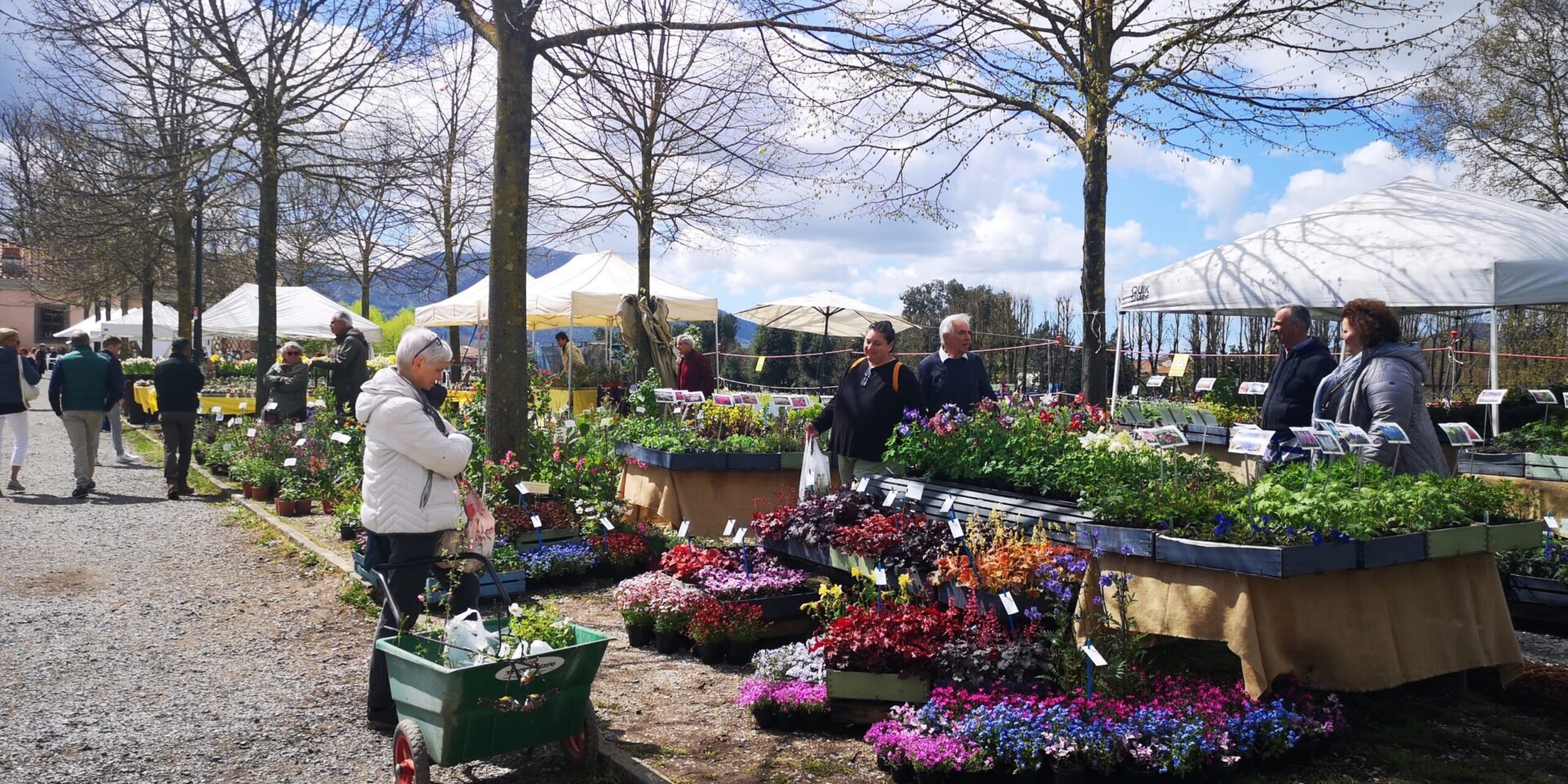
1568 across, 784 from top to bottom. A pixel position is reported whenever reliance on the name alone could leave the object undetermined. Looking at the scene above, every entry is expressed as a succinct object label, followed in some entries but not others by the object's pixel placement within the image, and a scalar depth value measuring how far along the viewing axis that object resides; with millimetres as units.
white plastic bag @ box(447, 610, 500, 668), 3846
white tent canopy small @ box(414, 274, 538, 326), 17844
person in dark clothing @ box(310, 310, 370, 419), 11680
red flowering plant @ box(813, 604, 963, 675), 4598
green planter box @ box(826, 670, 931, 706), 4594
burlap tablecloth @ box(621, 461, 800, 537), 8664
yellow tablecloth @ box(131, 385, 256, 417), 18000
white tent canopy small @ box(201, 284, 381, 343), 21484
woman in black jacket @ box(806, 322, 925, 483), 6785
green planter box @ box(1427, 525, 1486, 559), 4633
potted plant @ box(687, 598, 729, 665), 5680
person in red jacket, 12039
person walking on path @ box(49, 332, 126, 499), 12531
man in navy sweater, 7207
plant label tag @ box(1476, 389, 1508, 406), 8641
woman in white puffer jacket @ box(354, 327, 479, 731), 4520
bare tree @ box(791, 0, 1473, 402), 10117
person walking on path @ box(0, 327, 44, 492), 12445
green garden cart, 3742
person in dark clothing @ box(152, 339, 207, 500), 12352
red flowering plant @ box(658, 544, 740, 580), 6480
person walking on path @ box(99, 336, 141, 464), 12945
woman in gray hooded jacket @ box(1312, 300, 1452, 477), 5465
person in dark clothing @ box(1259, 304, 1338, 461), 6406
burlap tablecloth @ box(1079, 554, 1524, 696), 4277
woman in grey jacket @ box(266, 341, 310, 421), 13352
